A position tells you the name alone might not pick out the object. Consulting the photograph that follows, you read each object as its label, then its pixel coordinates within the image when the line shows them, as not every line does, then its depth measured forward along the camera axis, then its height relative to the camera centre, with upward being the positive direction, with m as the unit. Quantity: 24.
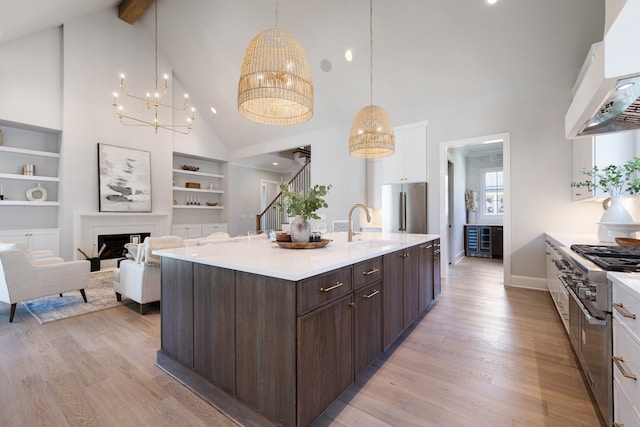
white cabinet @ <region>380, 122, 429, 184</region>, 5.24 +1.11
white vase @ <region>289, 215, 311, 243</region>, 2.33 -0.14
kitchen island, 1.37 -0.66
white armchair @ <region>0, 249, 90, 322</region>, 3.07 -0.75
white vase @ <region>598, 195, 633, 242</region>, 2.52 -0.02
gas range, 1.43 -0.28
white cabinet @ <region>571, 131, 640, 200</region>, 2.87 +0.67
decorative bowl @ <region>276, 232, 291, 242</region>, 2.47 -0.22
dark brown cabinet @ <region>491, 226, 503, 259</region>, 7.17 -0.78
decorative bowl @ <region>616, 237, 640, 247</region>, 2.17 -0.24
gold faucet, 2.85 -0.22
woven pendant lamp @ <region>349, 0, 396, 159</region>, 2.98 +0.92
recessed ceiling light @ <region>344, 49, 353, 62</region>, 4.73 +2.78
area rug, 3.31 -1.21
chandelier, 6.32 +2.44
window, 7.80 +0.61
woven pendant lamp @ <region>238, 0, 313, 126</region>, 1.76 +0.94
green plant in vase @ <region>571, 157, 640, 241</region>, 2.49 +0.20
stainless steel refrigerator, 5.18 +0.11
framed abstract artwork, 5.96 +0.81
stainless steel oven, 1.40 -0.68
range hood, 1.10 +0.60
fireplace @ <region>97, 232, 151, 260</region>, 6.06 -0.67
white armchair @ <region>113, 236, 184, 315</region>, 3.24 -0.72
